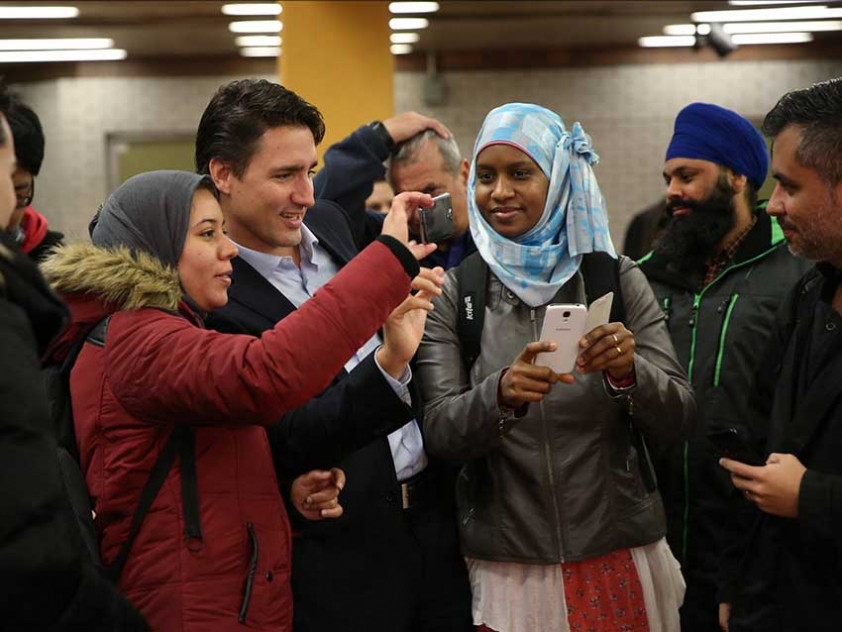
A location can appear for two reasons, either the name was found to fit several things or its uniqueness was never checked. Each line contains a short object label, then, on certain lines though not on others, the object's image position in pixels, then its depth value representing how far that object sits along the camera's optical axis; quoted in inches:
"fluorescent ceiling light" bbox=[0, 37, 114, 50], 403.5
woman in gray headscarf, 83.3
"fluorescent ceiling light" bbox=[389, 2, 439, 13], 349.6
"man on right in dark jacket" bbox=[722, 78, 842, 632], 97.0
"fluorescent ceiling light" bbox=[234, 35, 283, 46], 410.6
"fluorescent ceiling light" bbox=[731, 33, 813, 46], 430.2
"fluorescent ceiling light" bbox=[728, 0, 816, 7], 367.9
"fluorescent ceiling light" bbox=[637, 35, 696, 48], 432.8
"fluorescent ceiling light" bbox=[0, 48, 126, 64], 426.6
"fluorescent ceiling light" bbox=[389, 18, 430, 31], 379.2
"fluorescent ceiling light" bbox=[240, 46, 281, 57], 435.2
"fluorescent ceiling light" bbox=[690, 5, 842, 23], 383.6
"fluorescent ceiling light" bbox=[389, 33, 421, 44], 409.1
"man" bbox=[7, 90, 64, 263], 138.1
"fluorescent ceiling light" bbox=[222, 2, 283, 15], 351.3
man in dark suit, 99.3
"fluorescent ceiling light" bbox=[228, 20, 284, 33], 380.8
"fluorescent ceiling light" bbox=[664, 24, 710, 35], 409.4
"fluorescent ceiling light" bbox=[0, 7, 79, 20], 347.3
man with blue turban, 139.3
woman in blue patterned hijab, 109.6
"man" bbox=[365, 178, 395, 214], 217.5
